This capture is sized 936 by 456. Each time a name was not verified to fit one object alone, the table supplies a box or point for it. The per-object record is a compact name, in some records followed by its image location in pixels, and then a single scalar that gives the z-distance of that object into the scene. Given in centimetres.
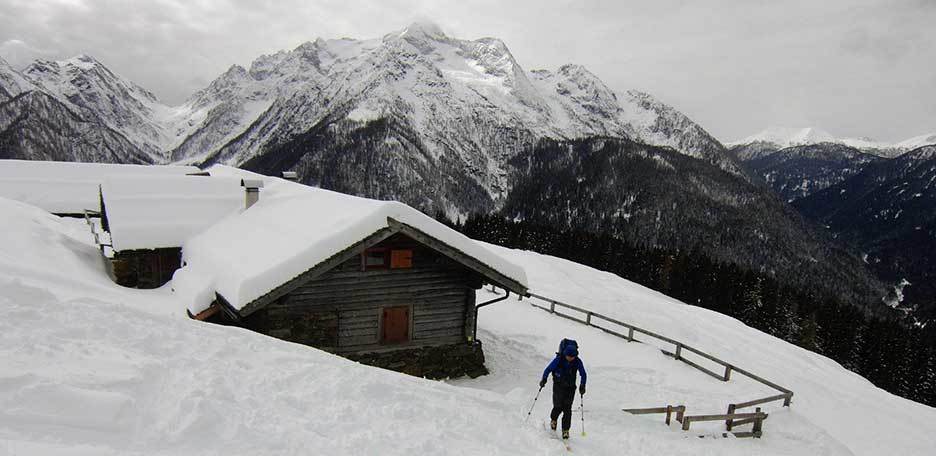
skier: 942
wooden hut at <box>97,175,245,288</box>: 1847
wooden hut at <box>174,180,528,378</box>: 1259
